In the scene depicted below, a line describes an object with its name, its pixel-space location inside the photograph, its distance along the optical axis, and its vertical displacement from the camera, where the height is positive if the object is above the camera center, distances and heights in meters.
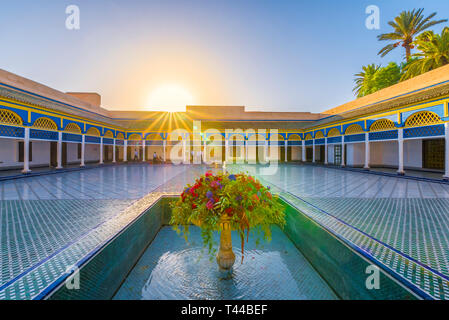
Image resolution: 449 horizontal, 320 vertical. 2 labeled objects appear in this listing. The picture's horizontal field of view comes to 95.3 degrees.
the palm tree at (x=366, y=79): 27.53 +11.36
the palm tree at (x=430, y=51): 16.00 +8.66
